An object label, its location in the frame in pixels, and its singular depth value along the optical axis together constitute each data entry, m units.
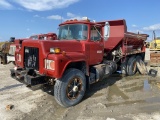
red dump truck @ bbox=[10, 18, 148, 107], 3.33
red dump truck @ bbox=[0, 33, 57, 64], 6.11
